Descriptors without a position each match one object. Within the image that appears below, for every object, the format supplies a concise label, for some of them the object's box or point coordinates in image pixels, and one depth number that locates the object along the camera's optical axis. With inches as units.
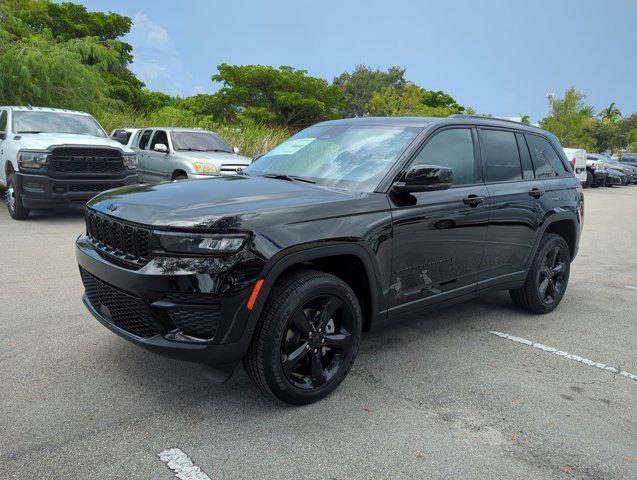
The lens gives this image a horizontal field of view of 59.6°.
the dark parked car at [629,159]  1344.7
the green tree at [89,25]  1601.9
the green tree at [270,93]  2012.8
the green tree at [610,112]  4052.7
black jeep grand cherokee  115.5
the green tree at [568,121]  1971.0
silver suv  446.3
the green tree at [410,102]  2434.7
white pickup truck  362.0
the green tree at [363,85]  3090.6
